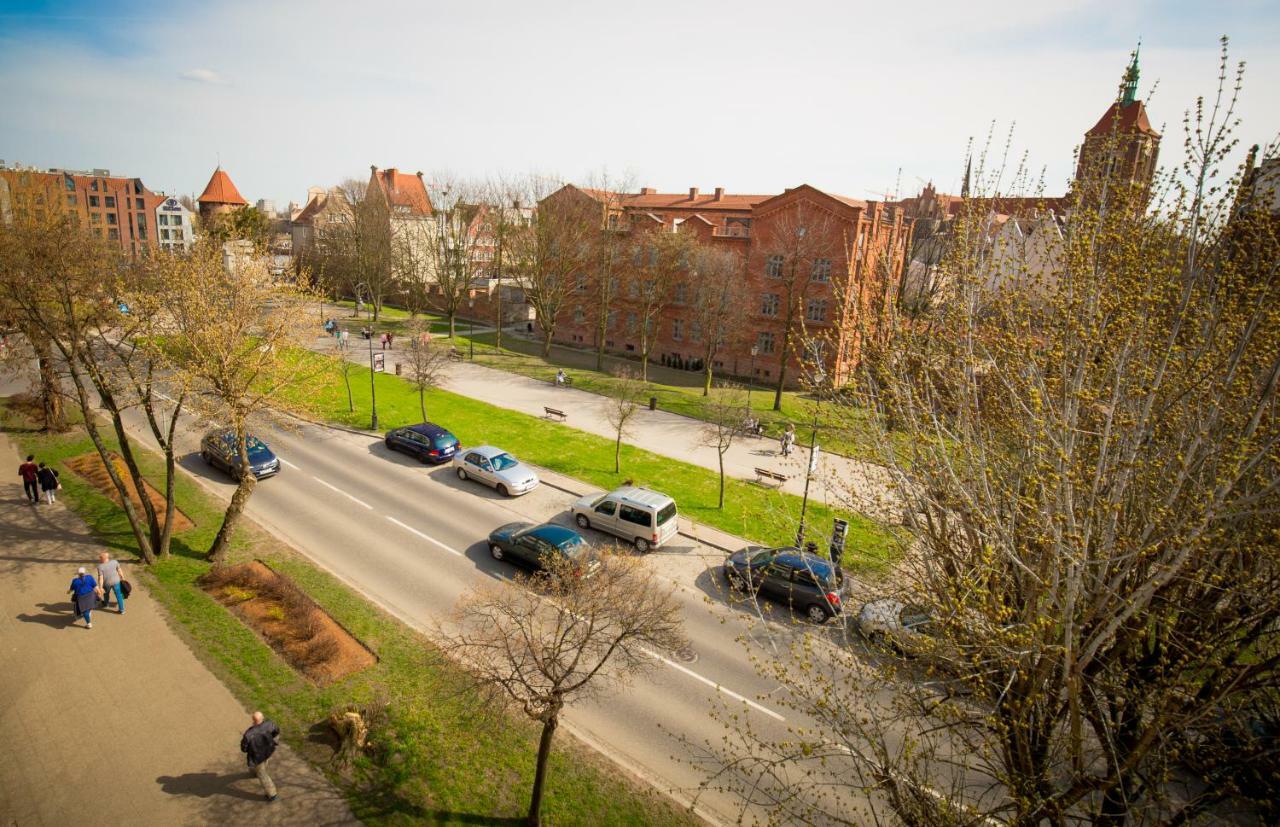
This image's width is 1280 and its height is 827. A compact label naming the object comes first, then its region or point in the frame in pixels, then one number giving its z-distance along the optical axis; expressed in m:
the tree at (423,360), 26.92
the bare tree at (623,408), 24.47
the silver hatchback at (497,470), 21.94
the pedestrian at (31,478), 18.05
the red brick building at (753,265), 35.59
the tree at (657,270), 38.84
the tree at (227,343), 15.09
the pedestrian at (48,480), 18.08
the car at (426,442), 24.20
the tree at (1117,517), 5.90
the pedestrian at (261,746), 9.51
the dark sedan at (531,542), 16.52
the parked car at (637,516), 18.61
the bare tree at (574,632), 9.34
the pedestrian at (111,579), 13.56
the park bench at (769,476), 22.95
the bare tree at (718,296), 35.81
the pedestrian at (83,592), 13.02
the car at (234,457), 21.14
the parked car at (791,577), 15.64
